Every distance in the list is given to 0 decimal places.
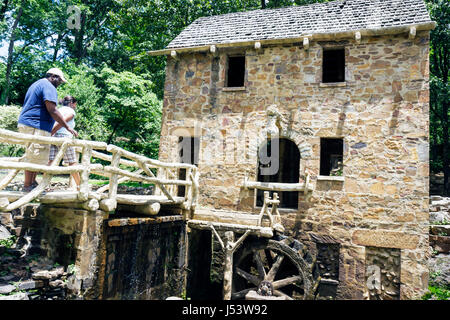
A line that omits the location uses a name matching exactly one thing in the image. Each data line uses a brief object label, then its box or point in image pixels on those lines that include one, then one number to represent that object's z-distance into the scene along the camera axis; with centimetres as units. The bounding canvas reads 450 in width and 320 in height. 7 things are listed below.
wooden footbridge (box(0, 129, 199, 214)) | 462
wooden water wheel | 762
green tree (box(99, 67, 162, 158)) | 1393
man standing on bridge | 518
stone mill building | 817
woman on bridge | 586
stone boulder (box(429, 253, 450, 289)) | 848
